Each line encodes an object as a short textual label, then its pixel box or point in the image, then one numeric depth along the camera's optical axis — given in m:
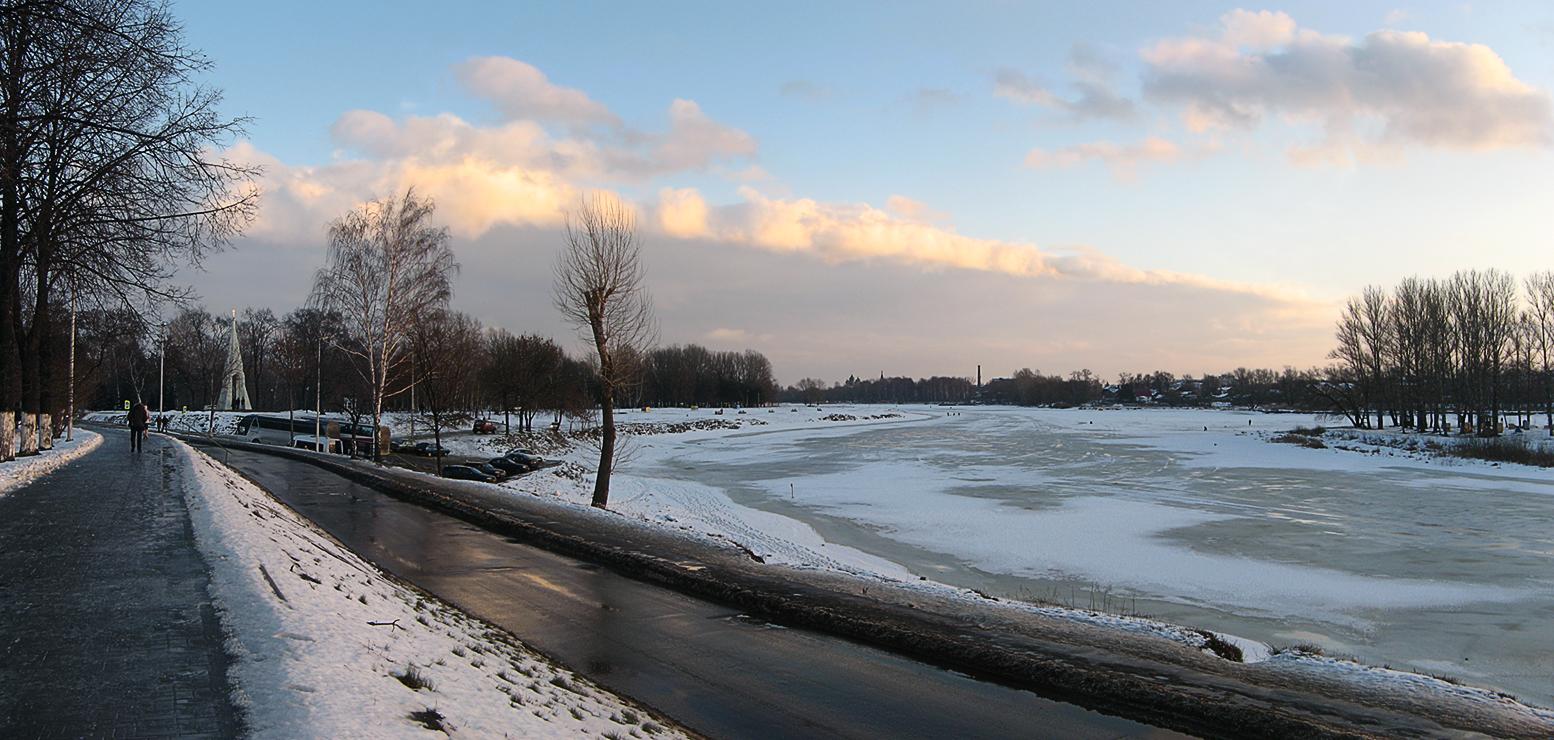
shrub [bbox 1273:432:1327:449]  56.88
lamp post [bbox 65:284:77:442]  31.45
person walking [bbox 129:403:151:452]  27.89
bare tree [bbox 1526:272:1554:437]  68.88
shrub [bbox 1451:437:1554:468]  41.69
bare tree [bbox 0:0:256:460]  9.41
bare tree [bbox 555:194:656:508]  23.70
